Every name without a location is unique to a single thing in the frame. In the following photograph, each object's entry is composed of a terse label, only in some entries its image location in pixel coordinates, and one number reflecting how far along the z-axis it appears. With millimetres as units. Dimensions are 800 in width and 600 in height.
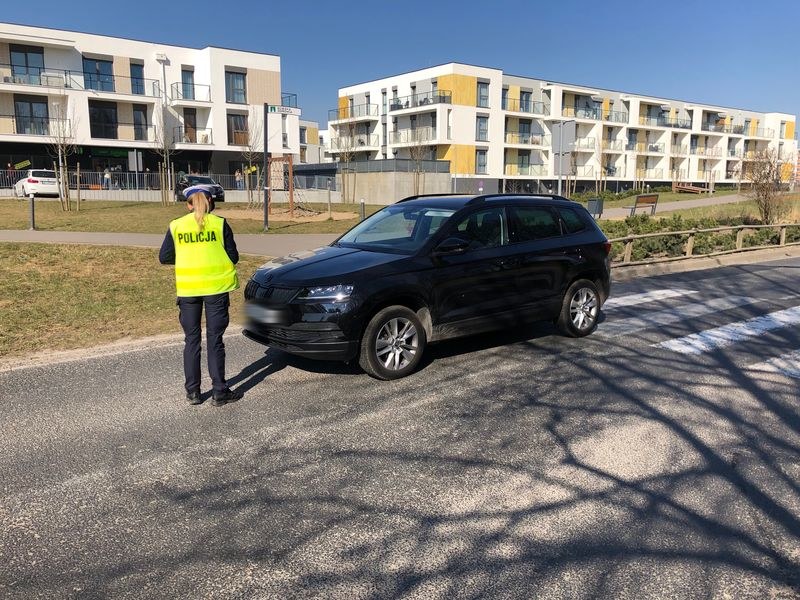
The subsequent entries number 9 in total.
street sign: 18406
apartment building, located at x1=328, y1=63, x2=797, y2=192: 56531
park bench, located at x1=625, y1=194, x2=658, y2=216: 27319
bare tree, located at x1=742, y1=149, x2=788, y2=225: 22328
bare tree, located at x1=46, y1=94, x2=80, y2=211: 38906
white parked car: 32062
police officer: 5242
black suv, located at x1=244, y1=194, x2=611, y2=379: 5816
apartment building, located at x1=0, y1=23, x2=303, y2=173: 40375
